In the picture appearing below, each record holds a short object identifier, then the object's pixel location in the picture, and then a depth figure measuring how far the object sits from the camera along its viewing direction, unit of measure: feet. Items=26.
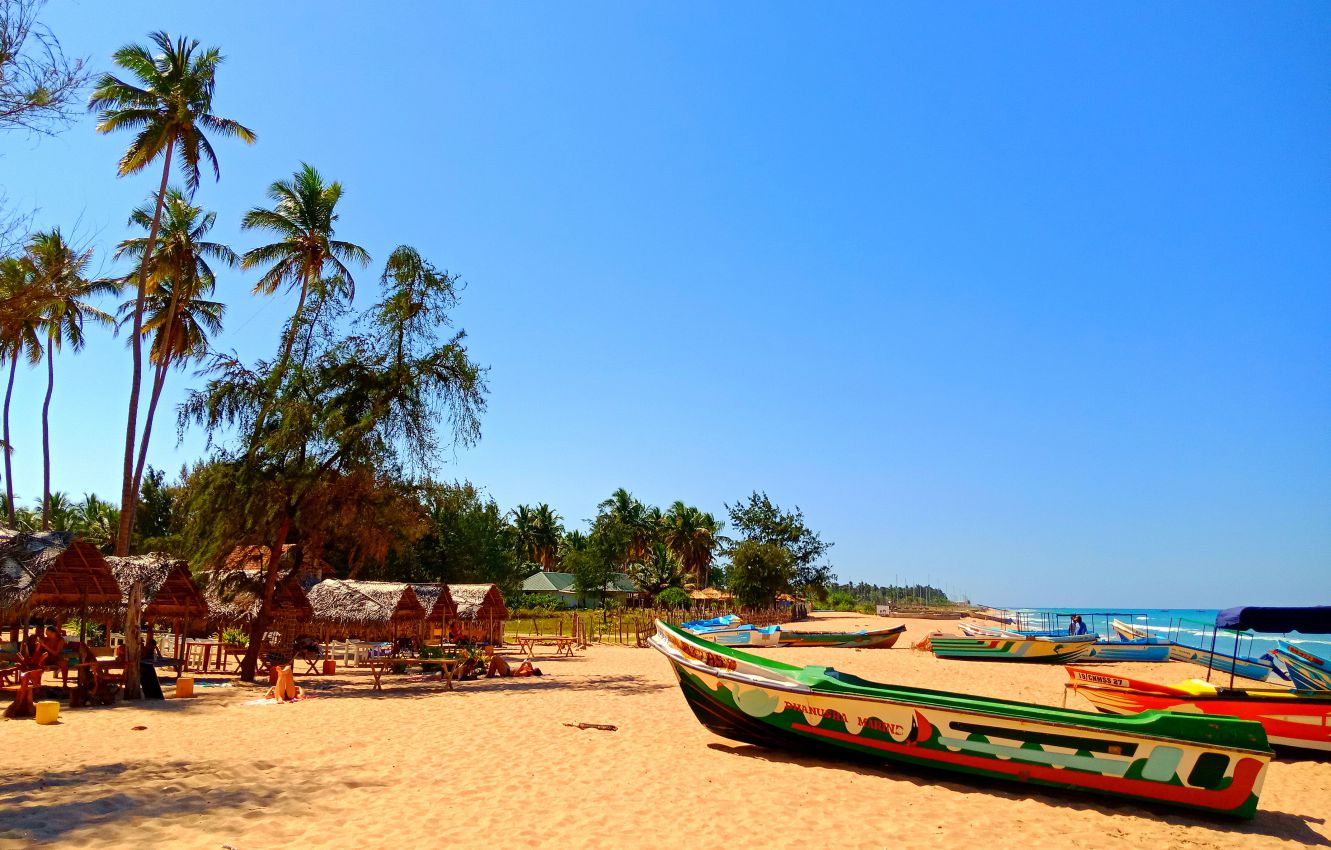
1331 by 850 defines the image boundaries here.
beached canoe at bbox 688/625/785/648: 95.20
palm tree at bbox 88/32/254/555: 66.54
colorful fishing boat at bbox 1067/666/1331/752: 35.14
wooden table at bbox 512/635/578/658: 80.74
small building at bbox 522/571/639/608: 187.83
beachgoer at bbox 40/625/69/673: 46.37
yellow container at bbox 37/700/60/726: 38.37
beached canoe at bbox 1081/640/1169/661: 85.46
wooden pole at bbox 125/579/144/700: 46.75
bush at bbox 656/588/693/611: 145.73
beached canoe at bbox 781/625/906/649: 97.40
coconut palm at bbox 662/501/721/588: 202.08
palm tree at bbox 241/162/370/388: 71.82
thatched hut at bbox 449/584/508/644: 83.25
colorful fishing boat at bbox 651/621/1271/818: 25.25
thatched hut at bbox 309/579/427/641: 74.28
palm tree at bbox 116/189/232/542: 77.41
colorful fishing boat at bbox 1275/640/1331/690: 46.57
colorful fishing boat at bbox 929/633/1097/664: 81.87
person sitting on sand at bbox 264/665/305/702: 48.01
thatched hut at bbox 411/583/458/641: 79.20
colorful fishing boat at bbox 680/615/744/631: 102.86
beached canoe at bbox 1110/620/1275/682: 63.41
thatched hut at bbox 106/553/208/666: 52.49
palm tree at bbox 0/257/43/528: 26.17
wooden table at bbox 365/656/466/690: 56.08
